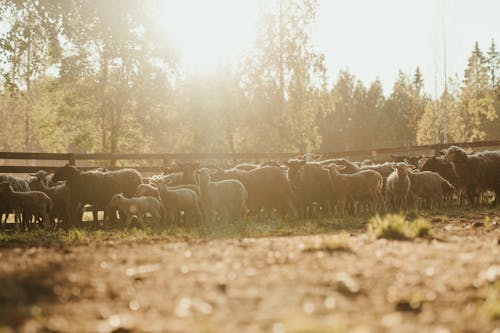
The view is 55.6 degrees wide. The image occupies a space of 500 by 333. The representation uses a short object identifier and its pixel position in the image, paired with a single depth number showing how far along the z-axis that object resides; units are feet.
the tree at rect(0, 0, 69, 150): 50.24
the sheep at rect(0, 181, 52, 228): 39.70
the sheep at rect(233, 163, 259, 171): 55.11
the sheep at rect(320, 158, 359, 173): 50.60
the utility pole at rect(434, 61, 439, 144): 149.26
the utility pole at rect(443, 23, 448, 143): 143.91
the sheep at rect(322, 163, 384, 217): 44.11
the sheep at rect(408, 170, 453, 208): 47.50
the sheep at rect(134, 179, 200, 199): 42.86
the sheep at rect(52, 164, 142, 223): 43.57
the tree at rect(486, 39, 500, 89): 270.87
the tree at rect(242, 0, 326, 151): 117.08
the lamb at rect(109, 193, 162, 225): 38.88
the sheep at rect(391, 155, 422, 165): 58.89
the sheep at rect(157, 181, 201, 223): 39.71
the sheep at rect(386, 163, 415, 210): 44.75
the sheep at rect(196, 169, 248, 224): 41.24
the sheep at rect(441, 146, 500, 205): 48.37
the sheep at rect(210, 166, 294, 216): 47.44
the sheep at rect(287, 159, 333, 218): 45.47
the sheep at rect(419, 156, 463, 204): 53.36
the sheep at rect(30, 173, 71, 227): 43.55
